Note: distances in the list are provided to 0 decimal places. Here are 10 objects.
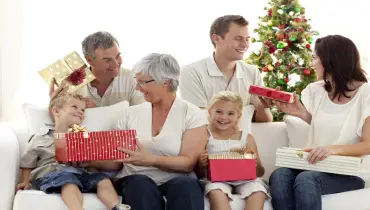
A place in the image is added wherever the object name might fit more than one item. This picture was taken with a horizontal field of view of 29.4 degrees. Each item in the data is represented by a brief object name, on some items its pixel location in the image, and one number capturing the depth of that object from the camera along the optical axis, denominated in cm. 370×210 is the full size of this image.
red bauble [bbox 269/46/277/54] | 507
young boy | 340
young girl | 357
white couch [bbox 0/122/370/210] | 338
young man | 421
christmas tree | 504
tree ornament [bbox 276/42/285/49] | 502
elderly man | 414
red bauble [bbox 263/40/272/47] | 506
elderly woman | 343
